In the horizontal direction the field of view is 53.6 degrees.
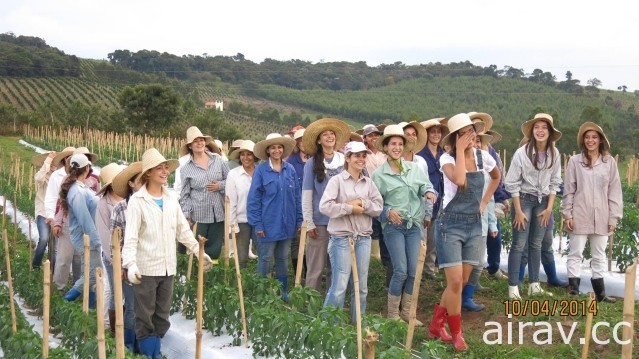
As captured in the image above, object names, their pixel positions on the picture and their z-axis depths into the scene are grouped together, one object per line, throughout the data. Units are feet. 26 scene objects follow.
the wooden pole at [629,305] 10.42
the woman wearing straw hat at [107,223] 18.01
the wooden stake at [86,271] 14.26
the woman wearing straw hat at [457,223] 16.58
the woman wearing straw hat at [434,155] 22.30
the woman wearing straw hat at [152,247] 15.33
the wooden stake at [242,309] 16.92
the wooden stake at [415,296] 13.19
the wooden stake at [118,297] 11.96
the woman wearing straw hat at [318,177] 19.90
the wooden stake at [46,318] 13.56
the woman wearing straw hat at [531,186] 20.40
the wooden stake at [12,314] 16.70
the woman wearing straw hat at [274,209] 20.90
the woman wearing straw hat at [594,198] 20.54
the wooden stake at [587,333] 12.28
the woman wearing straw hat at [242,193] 23.48
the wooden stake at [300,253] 17.40
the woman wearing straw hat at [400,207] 17.98
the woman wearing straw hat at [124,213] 16.70
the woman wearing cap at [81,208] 20.13
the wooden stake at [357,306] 12.41
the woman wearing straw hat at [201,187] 23.54
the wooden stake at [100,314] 11.71
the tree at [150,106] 137.49
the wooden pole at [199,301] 13.51
